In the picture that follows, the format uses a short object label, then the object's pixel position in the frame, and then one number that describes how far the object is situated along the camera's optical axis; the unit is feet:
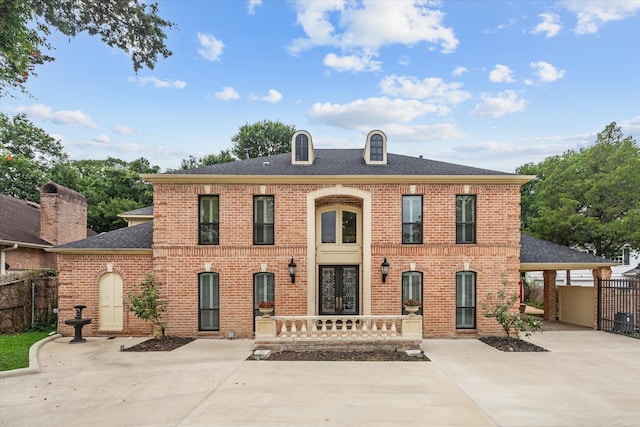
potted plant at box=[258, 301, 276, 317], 40.01
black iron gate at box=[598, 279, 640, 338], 47.32
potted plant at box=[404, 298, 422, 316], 40.06
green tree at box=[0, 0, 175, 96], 25.08
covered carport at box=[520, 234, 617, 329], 48.80
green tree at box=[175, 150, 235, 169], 128.26
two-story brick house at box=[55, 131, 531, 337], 45.68
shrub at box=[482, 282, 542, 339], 41.42
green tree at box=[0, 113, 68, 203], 106.52
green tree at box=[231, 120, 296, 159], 131.23
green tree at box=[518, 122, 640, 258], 63.31
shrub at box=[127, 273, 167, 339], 41.50
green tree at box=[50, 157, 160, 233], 114.52
